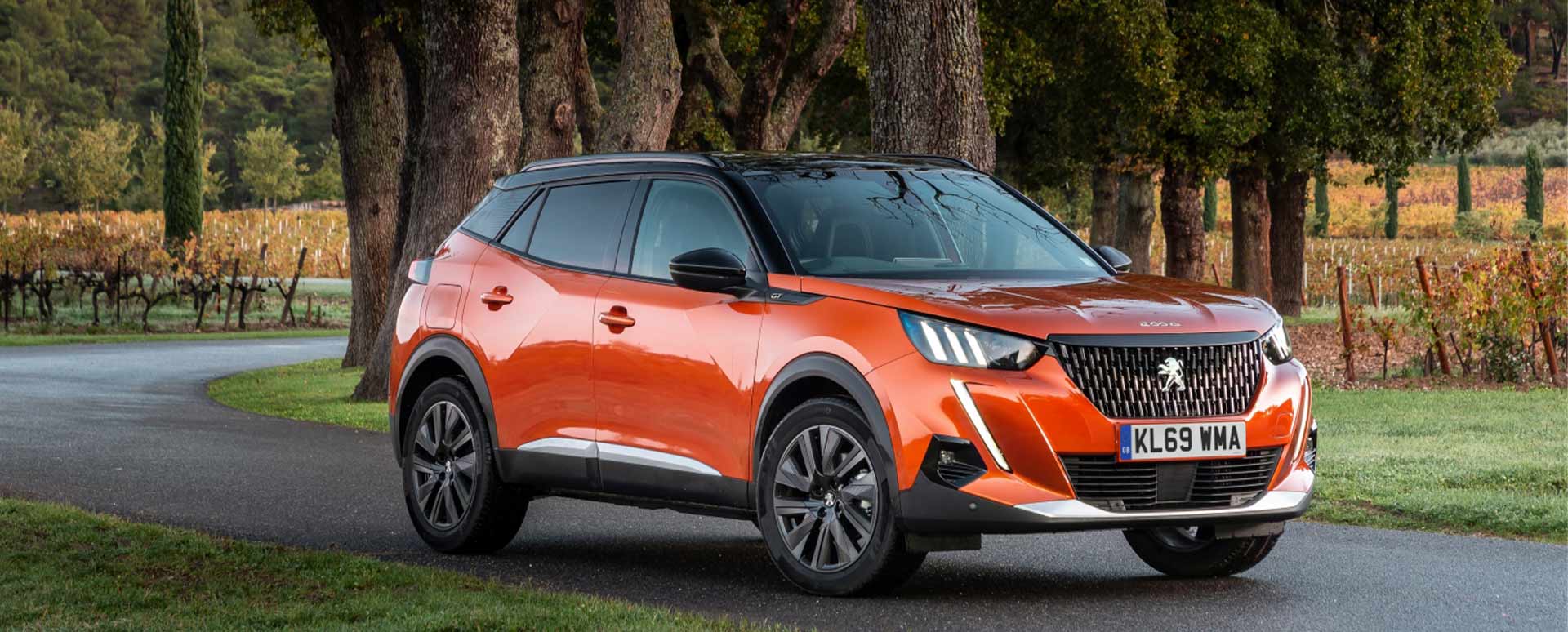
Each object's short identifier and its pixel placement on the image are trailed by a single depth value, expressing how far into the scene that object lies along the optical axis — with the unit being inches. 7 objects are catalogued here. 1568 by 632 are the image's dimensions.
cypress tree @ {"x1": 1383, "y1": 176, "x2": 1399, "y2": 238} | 3152.1
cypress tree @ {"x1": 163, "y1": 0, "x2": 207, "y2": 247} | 1804.9
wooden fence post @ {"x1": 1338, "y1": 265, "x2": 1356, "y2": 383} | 860.0
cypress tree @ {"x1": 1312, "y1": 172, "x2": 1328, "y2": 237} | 3208.7
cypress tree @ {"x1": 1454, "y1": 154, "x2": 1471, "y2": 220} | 3225.9
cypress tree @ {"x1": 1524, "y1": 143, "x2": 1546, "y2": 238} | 3051.2
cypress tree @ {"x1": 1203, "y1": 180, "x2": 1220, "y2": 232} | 3061.0
